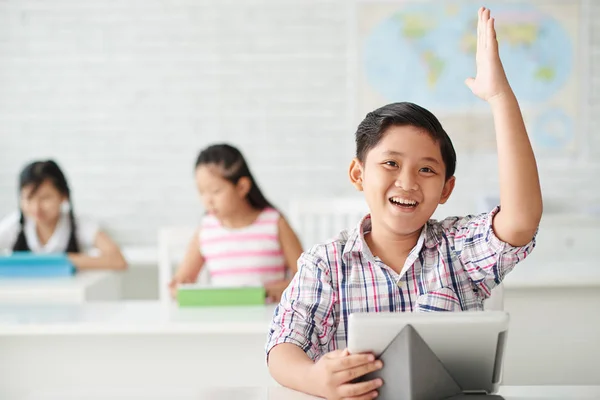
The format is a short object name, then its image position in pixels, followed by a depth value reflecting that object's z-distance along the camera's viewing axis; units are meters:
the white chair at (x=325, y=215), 3.04
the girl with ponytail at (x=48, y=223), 3.12
